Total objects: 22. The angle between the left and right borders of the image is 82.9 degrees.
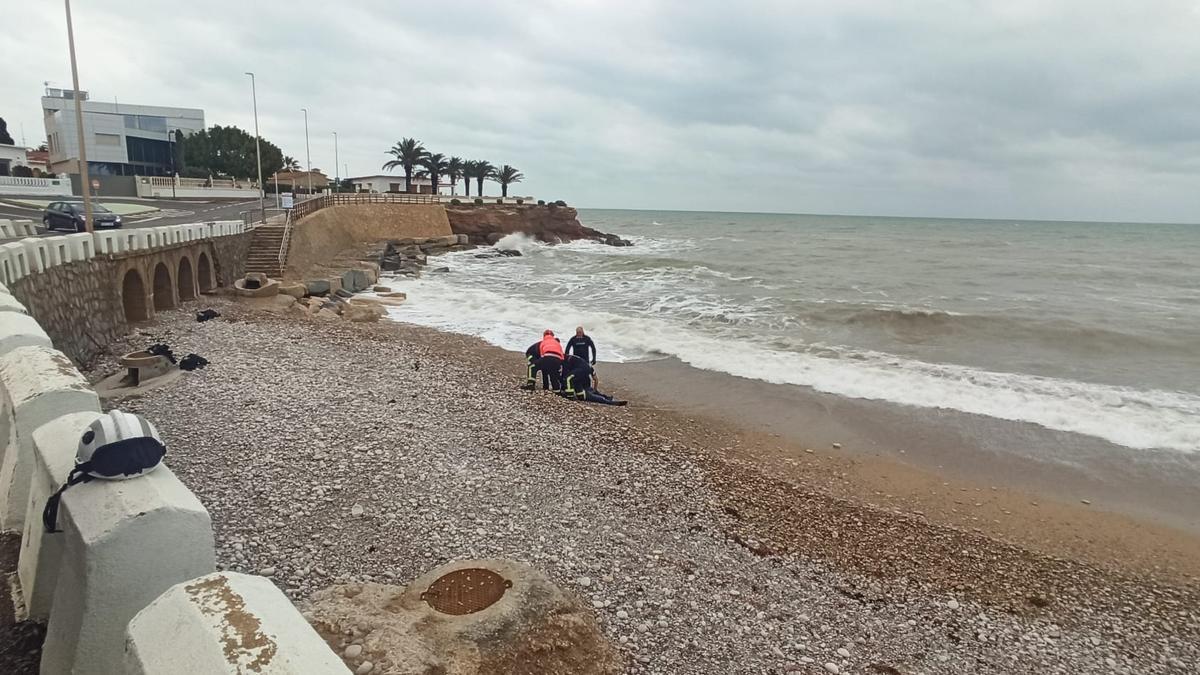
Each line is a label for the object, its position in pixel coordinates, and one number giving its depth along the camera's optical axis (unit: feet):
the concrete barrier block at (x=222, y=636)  8.64
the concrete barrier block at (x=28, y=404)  16.66
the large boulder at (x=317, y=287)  82.28
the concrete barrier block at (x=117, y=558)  11.26
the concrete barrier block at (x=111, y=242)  50.03
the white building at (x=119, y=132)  218.79
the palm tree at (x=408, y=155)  220.23
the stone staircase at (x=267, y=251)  91.71
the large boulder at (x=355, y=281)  90.94
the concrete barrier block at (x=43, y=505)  13.79
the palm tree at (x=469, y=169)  248.52
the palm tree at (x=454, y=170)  239.62
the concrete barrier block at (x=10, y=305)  25.98
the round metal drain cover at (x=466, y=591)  17.72
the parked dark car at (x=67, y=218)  81.46
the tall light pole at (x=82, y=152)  49.17
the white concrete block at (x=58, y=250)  41.75
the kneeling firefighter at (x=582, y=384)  43.16
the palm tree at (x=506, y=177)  260.42
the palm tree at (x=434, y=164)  225.35
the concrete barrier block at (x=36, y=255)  38.11
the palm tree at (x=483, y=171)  250.57
